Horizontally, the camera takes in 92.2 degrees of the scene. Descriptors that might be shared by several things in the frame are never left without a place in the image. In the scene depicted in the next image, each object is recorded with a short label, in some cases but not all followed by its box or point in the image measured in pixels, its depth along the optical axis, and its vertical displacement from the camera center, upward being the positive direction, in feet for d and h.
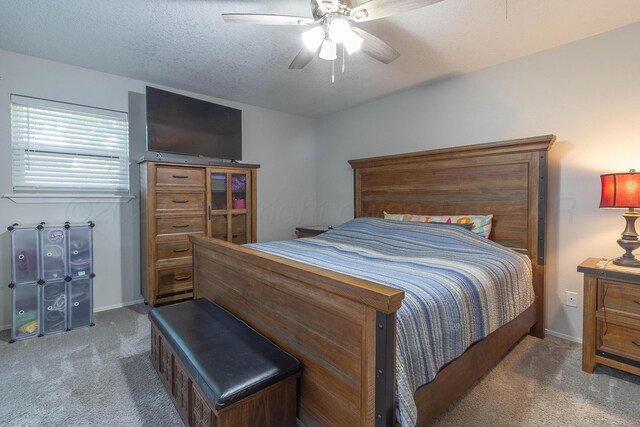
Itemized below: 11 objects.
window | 8.65 +1.67
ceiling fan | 5.17 +3.31
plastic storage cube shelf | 7.91 -2.01
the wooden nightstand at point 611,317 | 5.99 -2.29
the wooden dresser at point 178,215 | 9.39 -0.39
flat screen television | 9.80 +2.68
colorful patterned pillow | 8.51 -0.49
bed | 3.47 -1.37
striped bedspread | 3.97 -1.29
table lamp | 6.15 +0.07
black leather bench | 3.77 -2.24
